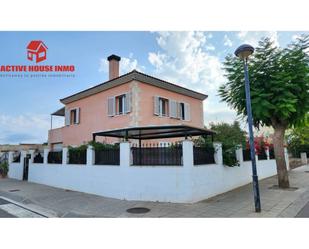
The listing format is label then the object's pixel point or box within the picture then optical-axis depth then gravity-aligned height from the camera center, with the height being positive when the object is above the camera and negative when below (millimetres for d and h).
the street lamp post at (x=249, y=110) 6348 +1191
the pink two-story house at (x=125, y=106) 12523 +3026
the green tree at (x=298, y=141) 24594 +971
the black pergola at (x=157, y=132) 8641 +891
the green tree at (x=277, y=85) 8875 +2718
